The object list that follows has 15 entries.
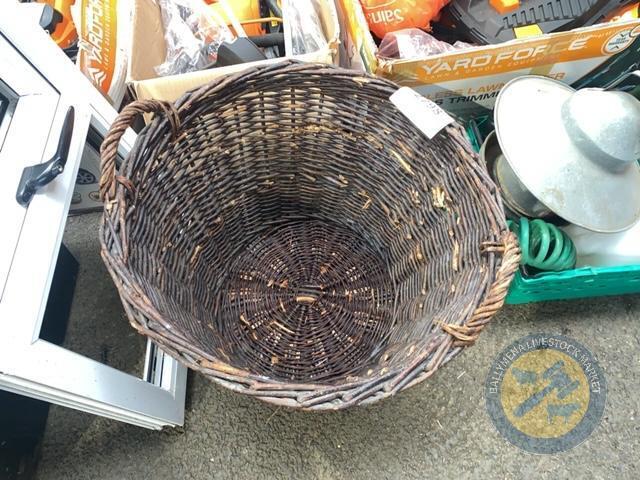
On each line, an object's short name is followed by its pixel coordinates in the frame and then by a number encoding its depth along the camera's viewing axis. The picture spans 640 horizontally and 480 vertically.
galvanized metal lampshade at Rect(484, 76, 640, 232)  0.65
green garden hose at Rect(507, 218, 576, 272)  0.74
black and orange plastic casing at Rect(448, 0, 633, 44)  0.78
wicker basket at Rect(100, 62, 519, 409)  0.49
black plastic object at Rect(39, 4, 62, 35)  0.64
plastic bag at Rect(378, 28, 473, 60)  0.75
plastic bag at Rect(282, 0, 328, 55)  0.76
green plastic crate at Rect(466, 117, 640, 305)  0.73
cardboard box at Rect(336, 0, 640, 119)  0.71
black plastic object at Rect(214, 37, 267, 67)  0.75
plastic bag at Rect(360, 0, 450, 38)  0.77
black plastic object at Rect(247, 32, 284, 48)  0.81
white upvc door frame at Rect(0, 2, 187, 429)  0.45
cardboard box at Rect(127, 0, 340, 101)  0.70
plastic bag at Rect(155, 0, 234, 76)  0.83
